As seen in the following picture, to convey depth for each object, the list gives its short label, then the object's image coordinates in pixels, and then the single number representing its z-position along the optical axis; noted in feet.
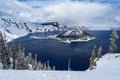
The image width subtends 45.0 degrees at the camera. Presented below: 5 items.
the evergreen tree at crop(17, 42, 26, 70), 150.15
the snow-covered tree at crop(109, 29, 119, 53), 147.96
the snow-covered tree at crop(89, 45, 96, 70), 146.64
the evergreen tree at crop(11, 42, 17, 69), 151.90
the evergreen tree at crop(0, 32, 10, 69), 140.14
